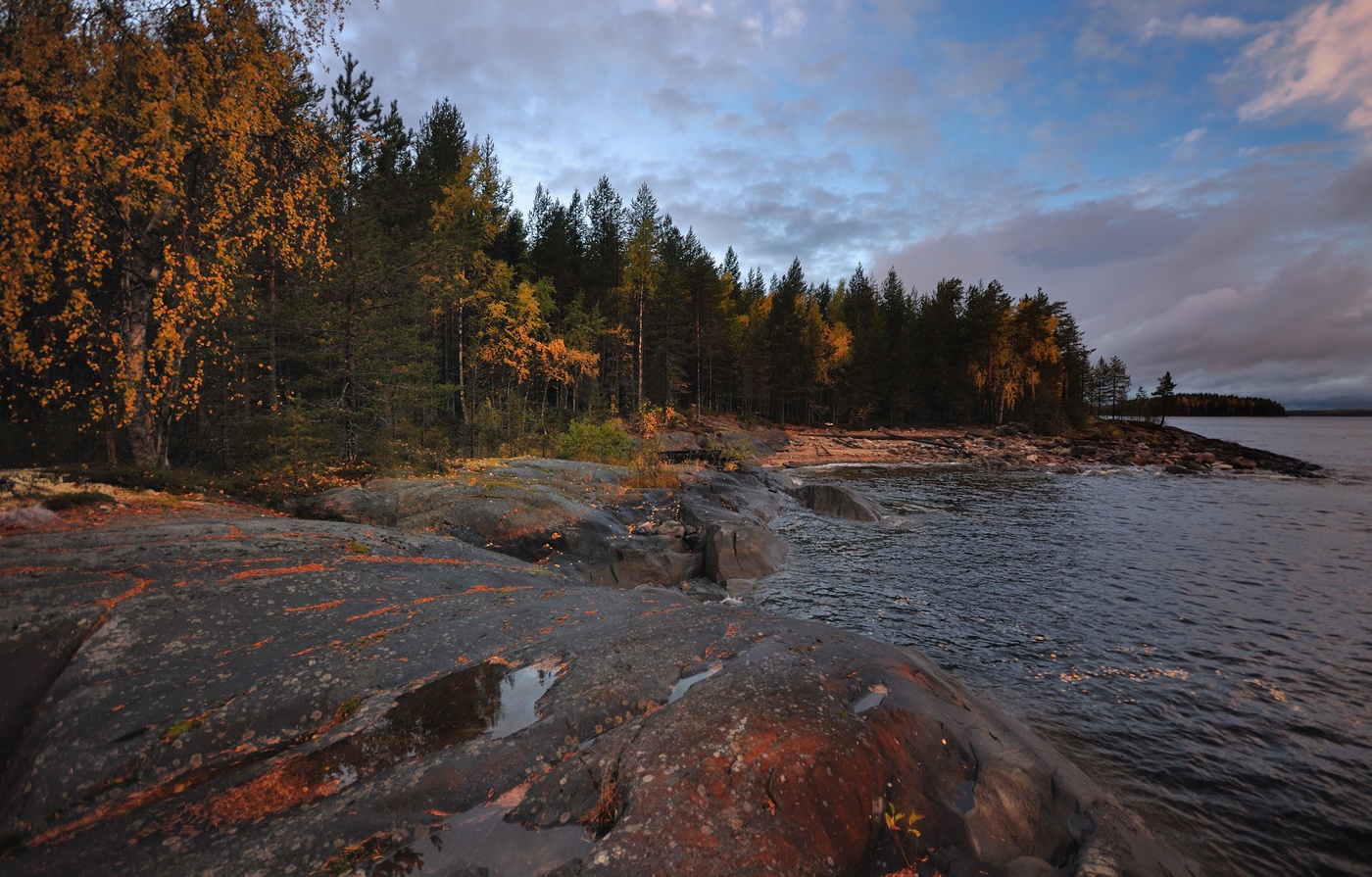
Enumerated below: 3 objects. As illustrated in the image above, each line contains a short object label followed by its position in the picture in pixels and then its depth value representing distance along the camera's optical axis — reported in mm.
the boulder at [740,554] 11258
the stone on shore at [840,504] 17625
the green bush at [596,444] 20922
